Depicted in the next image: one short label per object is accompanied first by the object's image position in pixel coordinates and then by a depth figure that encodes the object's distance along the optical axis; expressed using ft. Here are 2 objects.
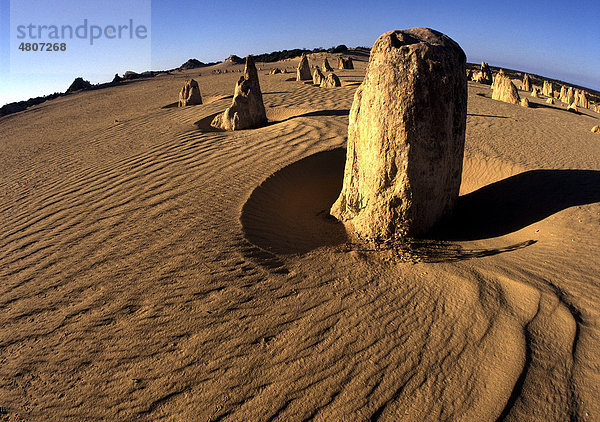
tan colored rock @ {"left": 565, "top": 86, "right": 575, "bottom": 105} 70.54
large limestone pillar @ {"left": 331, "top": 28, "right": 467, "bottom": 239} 11.74
